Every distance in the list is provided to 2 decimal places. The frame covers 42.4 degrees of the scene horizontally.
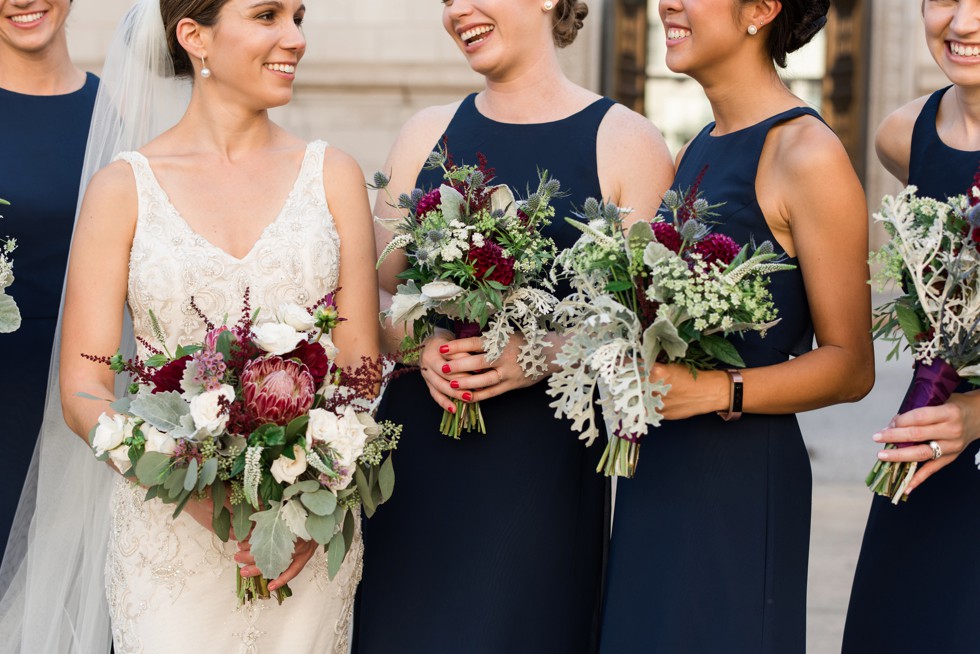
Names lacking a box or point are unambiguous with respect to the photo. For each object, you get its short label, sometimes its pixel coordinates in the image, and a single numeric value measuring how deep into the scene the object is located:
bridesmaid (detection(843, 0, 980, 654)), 2.98
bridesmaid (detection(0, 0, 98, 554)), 4.17
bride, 3.29
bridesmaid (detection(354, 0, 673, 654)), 3.55
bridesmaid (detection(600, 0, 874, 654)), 3.07
